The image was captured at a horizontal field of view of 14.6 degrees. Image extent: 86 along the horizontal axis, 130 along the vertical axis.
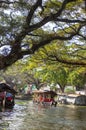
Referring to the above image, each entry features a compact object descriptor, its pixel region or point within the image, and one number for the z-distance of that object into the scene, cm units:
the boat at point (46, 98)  5935
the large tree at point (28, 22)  1459
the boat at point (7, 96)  4866
